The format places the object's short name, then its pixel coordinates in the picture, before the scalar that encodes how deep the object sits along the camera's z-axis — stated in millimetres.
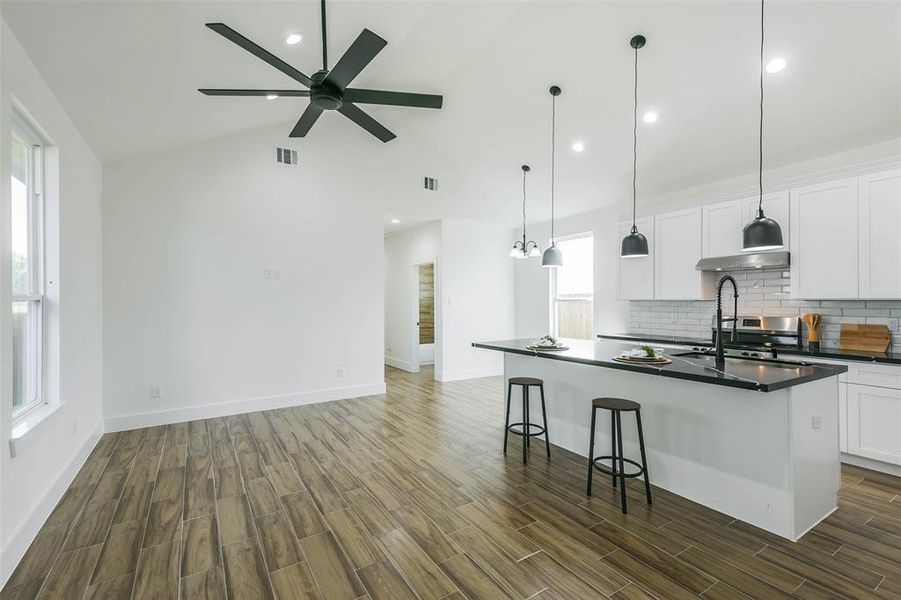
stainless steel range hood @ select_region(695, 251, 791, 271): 4162
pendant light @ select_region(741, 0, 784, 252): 2643
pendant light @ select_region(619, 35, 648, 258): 3502
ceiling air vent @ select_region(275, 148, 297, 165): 5375
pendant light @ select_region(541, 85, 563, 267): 4379
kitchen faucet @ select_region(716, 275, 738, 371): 2867
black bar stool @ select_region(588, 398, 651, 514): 2846
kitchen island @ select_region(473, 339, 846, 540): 2445
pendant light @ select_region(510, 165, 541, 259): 4699
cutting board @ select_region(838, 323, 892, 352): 3699
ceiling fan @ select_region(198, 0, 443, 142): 2410
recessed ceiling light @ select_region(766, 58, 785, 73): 3326
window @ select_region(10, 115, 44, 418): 2729
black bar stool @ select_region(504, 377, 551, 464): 3674
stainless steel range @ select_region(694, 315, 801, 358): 4219
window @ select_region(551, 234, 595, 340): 6711
